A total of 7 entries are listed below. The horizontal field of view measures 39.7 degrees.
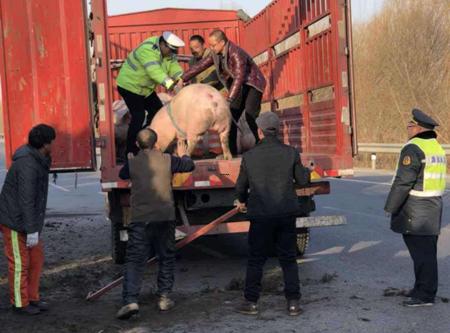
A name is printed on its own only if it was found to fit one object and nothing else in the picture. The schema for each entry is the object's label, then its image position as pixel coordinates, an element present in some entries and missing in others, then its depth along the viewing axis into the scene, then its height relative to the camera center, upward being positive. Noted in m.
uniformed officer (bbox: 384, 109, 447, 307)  5.50 -0.60
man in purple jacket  7.66 +0.82
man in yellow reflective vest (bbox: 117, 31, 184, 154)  7.29 +0.85
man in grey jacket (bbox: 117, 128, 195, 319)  5.45 -0.54
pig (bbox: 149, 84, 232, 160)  7.09 +0.29
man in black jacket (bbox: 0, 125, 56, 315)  5.38 -0.50
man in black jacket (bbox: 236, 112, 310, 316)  5.21 -0.56
